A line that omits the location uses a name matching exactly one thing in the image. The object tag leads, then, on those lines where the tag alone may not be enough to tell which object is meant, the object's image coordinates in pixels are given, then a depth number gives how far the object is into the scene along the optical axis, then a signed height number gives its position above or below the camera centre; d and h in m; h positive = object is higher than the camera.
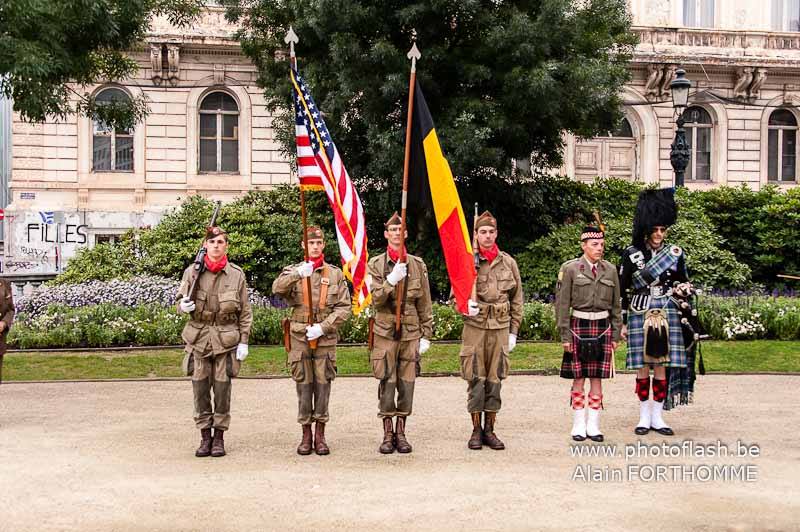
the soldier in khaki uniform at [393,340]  9.15 -0.62
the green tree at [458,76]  19.23 +3.79
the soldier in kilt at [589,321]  9.57 -0.45
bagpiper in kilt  9.81 -0.30
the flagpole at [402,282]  8.99 -0.09
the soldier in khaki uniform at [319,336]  9.15 -0.55
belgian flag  9.15 +0.69
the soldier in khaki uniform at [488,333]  9.30 -0.55
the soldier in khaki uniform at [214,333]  9.06 -0.56
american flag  9.35 +0.83
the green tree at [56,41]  12.63 +3.06
